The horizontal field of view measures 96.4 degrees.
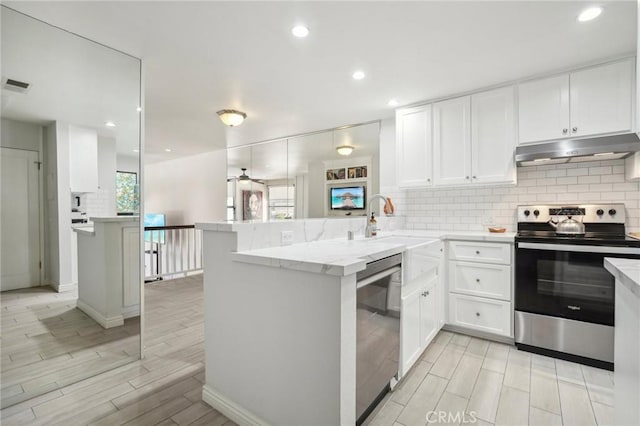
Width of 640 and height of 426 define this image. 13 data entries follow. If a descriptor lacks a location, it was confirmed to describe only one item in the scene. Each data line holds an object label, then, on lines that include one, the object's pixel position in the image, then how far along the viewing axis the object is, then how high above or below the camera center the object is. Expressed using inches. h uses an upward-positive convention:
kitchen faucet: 104.7 -7.5
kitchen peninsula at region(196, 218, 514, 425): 50.6 -22.7
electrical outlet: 75.2 -7.0
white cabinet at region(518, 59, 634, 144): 90.4 +36.1
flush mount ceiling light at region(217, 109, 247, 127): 139.8 +46.7
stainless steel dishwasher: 57.2 -26.6
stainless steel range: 84.8 -24.1
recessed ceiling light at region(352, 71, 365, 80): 101.6 +49.0
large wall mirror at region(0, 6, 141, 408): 71.6 +1.0
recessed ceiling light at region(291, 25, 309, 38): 77.2 +49.4
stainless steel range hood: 88.1 +19.7
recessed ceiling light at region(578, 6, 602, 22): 70.5 +49.4
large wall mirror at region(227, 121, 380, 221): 138.9 +17.8
